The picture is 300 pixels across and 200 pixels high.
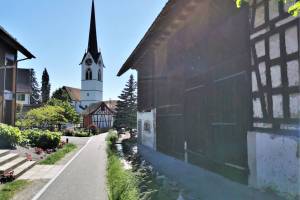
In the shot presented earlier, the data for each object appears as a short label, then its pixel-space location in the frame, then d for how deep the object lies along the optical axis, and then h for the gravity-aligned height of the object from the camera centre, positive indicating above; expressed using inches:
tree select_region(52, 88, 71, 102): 1951.2 +201.1
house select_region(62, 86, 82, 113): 2239.7 +200.1
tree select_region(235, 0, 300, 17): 68.2 +35.7
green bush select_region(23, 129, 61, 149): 489.8 -58.0
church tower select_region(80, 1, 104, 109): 1971.6 +384.7
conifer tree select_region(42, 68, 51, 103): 2301.2 +334.9
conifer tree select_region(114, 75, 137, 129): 912.0 +31.6
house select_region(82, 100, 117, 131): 1706.3 -12.7
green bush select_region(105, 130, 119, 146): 703.0 -89.8
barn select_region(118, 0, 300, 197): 157.6 +27.4
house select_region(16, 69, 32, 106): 653.6 +119.7
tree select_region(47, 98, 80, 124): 1232.3 +24.1
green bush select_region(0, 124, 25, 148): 361.1 -38.0
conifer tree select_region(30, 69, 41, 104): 2346.8 +266.8
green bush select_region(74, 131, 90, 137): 1111.9 -104.9
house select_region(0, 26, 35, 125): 451.3 +99.2
